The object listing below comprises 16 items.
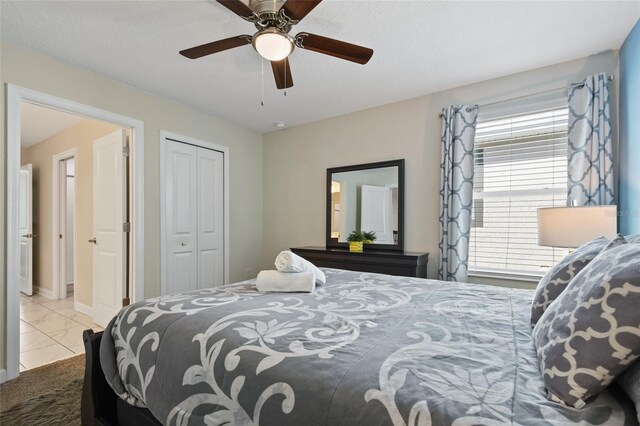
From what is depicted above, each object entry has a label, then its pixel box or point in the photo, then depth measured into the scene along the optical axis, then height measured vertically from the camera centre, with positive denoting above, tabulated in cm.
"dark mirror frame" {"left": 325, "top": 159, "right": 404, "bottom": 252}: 341 +13
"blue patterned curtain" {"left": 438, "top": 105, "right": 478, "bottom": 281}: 297 +22
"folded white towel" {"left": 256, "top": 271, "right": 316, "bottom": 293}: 173 -39
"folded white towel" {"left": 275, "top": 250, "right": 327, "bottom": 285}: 180 -31
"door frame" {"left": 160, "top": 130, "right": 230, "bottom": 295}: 338 +26
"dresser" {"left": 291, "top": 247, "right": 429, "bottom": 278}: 301 -50
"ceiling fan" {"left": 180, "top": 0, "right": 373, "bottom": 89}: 161 +103
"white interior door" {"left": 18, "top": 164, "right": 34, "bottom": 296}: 482 -33
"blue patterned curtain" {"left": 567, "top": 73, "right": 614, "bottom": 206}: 237 +54
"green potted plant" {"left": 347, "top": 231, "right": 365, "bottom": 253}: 349 -32
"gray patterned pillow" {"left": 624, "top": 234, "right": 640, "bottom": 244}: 109 -10
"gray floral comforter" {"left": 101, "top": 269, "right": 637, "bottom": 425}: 71 -43
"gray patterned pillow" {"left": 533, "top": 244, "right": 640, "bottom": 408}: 67 -28
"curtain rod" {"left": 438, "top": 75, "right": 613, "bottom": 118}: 250 +105
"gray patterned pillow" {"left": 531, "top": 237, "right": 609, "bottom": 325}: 117 -26
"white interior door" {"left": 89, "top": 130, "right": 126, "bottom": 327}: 321 -14
